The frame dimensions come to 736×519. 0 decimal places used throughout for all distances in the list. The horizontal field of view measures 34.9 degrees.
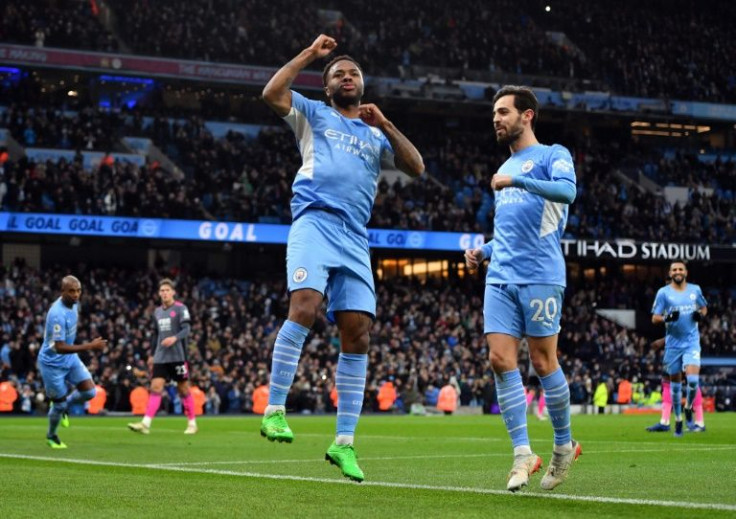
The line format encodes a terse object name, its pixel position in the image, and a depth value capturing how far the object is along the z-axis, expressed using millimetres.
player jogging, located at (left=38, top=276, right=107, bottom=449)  13883
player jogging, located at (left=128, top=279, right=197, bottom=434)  17969
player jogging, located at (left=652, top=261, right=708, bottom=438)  16656
